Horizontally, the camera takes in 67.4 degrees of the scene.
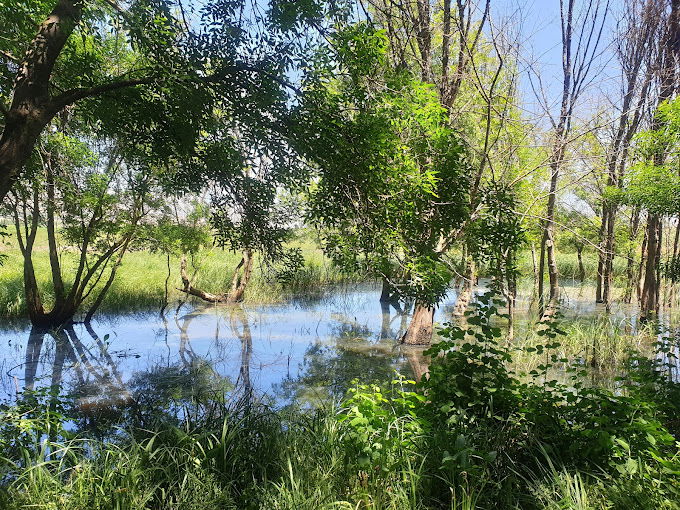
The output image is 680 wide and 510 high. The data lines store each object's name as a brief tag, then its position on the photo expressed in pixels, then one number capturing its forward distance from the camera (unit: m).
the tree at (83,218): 9.60
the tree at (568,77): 9.30
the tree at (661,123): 10.08
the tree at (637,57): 10.52
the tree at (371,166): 4.62
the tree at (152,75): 3.96
